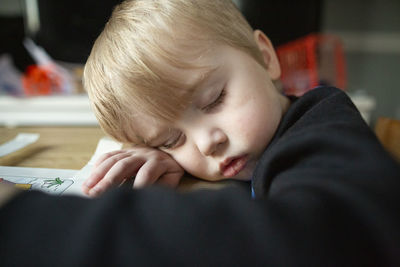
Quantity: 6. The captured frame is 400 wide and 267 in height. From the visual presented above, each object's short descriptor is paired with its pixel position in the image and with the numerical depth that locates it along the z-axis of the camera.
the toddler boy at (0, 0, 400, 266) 0.22
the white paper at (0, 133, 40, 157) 0.58
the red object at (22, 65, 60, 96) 1.36
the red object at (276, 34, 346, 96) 1.33
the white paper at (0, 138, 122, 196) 0.41
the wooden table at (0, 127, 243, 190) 0.50
